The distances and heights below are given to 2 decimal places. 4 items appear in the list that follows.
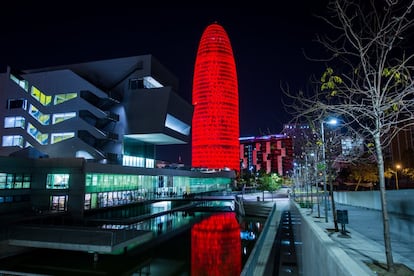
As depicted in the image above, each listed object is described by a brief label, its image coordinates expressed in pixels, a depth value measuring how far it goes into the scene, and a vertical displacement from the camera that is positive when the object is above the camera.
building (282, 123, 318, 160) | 29.74 +5.10
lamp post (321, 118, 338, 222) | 15.31 +0.98
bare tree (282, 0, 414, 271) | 7.15 +3.08
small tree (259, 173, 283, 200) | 84.06 -1.38
